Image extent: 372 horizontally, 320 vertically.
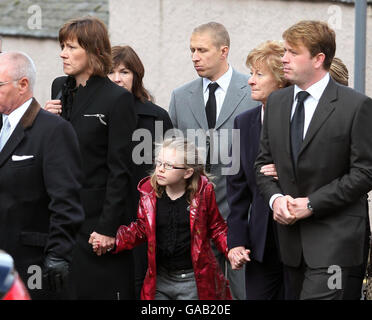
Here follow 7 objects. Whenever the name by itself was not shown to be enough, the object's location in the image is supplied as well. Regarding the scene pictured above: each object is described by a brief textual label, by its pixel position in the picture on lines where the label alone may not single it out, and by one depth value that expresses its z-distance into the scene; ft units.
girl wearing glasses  49.70
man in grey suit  55.72
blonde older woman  48.70
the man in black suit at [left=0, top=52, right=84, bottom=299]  42.22
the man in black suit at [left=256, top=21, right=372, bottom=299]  43.37
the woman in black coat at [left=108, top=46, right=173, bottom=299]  56.44
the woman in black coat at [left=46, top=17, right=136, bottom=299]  50.34
